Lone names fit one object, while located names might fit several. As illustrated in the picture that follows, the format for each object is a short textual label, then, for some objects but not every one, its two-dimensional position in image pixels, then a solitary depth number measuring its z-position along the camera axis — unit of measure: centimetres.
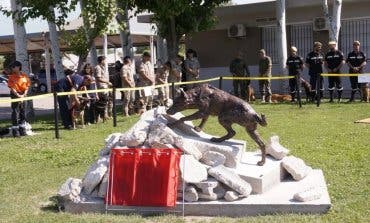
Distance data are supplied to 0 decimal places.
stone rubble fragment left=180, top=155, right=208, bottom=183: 670
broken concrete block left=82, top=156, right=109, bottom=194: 697
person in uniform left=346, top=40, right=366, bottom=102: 1750
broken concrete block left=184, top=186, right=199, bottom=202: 666
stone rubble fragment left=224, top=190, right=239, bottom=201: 660
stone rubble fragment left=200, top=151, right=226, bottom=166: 712
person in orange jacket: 1332
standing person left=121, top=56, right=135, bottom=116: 1634
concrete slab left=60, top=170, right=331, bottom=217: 645
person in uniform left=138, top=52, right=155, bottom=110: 1673
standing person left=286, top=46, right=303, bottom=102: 1817
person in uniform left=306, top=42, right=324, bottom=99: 1775
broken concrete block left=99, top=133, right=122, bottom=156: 729
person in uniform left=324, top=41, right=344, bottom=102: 1761
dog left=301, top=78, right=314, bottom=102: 1812
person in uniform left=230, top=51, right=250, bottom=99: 1956
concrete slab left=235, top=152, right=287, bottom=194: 693
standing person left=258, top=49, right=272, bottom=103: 1912
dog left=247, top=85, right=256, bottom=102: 1955
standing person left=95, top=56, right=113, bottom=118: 1555
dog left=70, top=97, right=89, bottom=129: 1420
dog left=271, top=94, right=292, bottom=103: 1919
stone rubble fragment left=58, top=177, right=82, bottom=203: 686
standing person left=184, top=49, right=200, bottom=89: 1914
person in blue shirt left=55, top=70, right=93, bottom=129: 1416
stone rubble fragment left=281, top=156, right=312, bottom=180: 762
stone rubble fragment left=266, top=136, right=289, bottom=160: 802
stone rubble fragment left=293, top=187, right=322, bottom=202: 656
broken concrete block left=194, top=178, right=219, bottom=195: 662
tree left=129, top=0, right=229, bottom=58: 2034
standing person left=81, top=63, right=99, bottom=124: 1483
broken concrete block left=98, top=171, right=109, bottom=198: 693
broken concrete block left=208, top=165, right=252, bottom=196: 667
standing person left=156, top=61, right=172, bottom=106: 1737
